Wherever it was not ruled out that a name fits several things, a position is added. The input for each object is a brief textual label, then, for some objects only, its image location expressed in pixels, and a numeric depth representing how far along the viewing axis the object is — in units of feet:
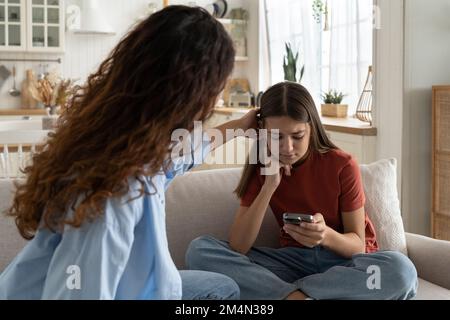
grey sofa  6.30
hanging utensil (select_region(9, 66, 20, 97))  18.57
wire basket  11.82
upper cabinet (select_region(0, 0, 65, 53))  17.87
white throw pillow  6.67
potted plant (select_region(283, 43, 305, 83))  15.75
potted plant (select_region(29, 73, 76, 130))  10.92
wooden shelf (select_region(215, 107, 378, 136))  10.49
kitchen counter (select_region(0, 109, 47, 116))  17.92
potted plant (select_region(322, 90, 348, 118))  13.35
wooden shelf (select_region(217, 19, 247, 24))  19.34
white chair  8.65
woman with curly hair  3.19
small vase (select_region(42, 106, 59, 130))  10.83
